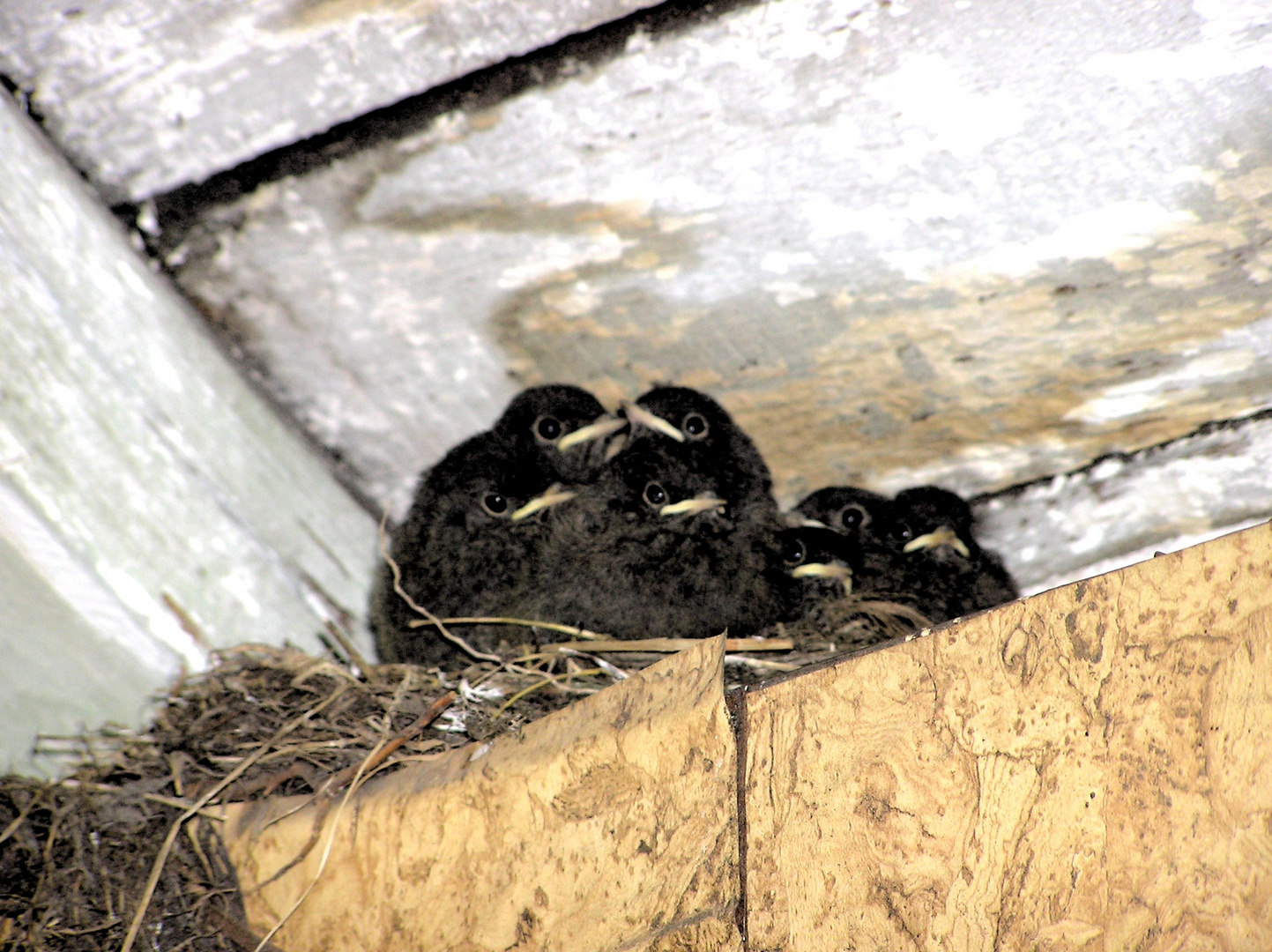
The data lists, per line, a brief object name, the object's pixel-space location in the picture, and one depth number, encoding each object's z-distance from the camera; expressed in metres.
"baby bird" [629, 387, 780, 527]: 6.02
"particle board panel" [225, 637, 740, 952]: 3.48
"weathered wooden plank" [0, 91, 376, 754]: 4.96
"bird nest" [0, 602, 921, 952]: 4.34
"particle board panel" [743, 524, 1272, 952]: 3.07
